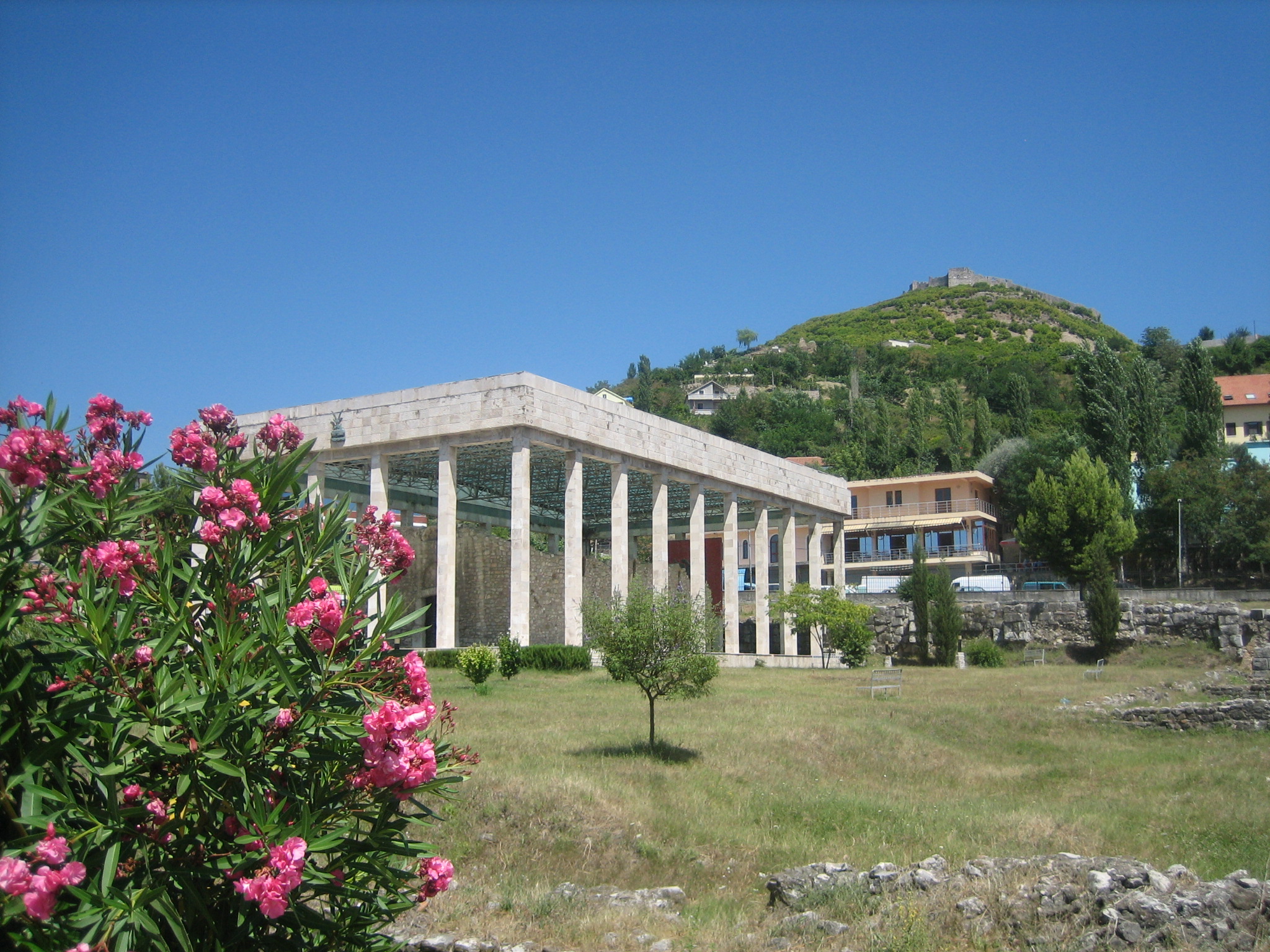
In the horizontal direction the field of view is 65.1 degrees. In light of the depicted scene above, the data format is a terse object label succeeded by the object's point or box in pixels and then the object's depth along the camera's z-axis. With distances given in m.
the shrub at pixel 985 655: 37.59
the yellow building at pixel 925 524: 61.78
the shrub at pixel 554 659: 28.05
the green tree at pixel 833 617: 36.44
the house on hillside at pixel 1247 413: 74.31
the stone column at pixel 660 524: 36.31
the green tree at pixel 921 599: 39.41
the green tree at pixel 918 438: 77.56
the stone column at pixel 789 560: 43.94
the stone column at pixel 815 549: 47.50
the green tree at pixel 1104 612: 37.84
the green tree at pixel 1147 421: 56.47
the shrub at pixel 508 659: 25.47
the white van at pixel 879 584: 54.41
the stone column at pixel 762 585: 42.12
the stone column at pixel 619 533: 33.97
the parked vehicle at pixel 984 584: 49.59
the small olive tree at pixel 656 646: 16.41
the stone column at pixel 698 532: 37.91
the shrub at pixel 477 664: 22.34
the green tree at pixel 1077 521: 47.12
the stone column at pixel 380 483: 32.31
